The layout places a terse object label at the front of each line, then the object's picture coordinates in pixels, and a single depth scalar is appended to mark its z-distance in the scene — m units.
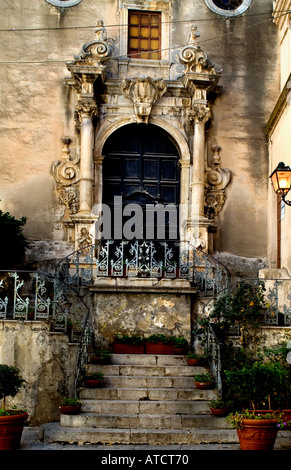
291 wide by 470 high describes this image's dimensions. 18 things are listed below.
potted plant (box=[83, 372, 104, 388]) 11.39
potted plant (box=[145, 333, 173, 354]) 13.09
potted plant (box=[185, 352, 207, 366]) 12.28
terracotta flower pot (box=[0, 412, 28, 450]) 9.71
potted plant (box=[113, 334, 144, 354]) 13.05
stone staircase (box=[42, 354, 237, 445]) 10.21
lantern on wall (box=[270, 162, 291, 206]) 10.92
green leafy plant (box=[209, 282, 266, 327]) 12.61
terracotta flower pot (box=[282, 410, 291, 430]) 10.64
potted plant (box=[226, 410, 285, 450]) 9.40
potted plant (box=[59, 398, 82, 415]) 10.67
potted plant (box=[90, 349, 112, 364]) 12.20
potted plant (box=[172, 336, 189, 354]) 13.00
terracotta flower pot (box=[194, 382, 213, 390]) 11.48
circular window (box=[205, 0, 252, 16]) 17.53
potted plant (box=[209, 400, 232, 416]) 10.72
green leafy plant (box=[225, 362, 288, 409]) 9.93
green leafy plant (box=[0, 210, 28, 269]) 14.76
